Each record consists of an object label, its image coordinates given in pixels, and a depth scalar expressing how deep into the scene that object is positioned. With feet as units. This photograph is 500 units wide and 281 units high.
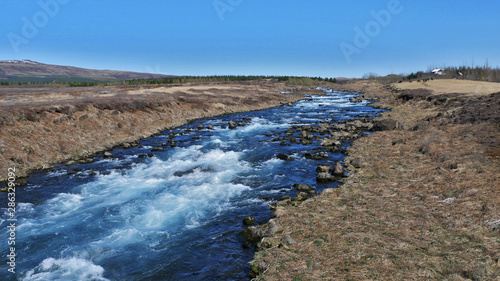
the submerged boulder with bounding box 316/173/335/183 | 51.26
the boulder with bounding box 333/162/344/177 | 53.36
